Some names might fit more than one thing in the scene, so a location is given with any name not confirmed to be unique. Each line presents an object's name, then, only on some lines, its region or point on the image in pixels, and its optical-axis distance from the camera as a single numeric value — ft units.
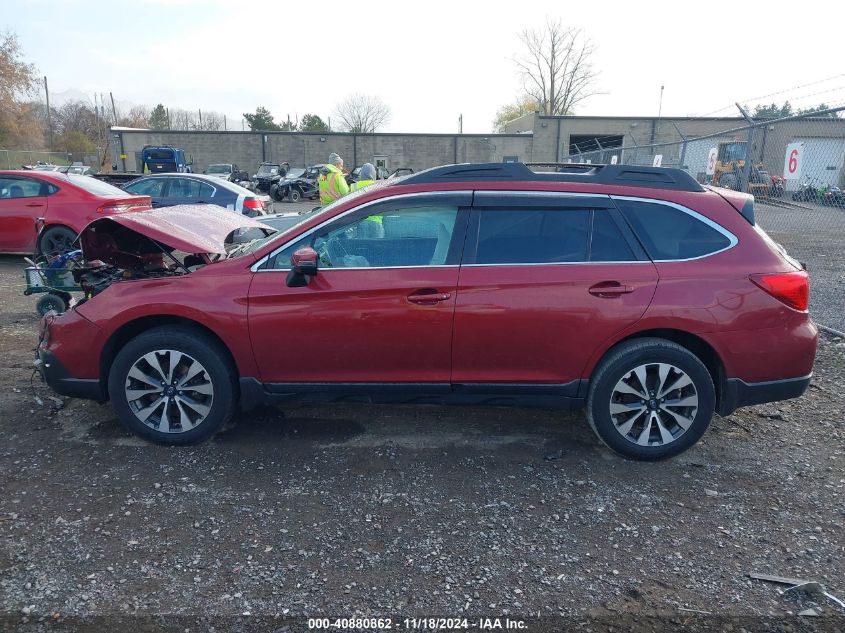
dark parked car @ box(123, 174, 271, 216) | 39.96
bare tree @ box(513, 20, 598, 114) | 203.51
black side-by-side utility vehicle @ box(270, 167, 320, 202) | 92.48
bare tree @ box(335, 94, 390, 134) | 257.75
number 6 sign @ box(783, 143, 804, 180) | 34.22
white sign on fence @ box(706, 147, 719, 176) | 44.51
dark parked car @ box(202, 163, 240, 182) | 122.42
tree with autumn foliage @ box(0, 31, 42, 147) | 161.38
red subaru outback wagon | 12.50
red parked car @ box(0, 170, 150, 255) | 31.17
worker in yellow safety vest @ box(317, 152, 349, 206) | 29.35
